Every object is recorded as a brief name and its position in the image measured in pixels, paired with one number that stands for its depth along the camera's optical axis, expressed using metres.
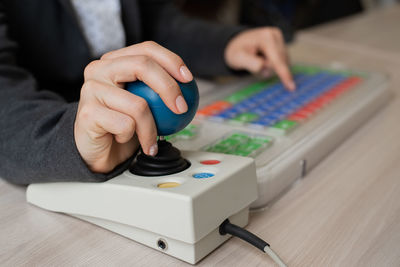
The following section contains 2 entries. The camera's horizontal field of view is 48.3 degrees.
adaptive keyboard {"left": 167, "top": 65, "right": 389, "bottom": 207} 0.54
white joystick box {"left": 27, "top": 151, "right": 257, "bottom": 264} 0.38
